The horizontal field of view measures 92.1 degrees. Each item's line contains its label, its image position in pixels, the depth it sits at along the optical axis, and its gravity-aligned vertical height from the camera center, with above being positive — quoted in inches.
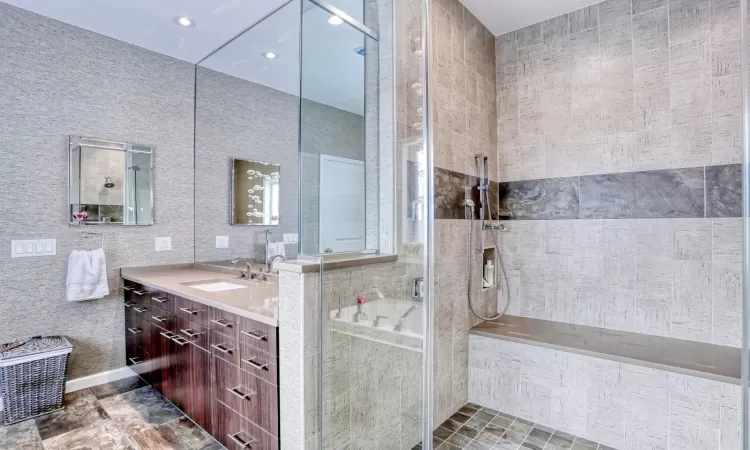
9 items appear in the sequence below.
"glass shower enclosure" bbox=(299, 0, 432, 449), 71.0 +5.8
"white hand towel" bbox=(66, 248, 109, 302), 101.0 -13.0
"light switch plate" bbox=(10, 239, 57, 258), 94.9 -4.6
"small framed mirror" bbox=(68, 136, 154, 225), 104.5 +14.5
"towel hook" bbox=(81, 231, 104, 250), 105.9 -1.2
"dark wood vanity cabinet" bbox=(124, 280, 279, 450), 66.9 -30.2
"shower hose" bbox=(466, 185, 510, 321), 105.4 -10.2
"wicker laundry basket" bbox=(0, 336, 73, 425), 87.0 -36.8
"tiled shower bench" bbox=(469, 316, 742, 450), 74.7 -37.1
